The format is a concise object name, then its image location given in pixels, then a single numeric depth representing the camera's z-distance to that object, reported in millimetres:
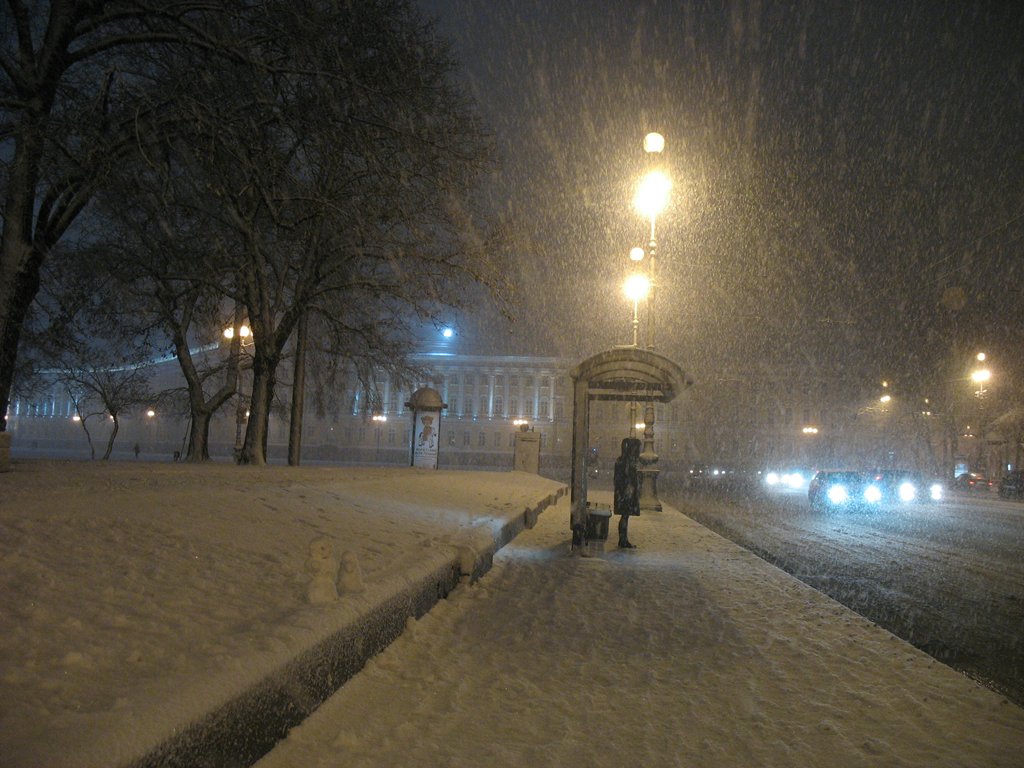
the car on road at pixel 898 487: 29703
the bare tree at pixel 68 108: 10359
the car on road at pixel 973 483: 49156
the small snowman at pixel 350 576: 5574
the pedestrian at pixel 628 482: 11891
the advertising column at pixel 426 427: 29203
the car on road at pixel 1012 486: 41234
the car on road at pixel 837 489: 27547
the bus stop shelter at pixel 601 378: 11672
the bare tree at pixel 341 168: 11070
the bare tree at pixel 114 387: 38156
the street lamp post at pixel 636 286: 21736
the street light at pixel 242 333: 27281
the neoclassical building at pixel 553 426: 85250
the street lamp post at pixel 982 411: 36375
